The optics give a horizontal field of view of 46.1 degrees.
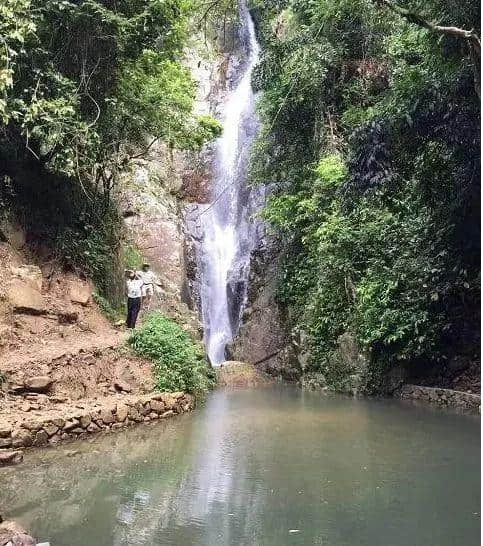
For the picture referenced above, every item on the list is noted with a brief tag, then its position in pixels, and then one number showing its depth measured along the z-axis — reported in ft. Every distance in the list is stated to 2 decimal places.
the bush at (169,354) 34.76
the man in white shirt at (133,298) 39.17
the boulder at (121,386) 32.86
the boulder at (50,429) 26.18
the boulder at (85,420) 27.91
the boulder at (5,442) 24.27
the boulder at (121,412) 30.04
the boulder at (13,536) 13.64
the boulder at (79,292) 38.96
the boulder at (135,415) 30.83
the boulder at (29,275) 35.96
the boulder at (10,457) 22.57
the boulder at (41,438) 25.50
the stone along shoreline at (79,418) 24.81
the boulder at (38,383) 29.45
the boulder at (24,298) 34.65
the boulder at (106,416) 29.14
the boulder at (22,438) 24.72
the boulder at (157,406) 32.21
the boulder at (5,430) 24.45
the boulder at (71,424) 27.08
